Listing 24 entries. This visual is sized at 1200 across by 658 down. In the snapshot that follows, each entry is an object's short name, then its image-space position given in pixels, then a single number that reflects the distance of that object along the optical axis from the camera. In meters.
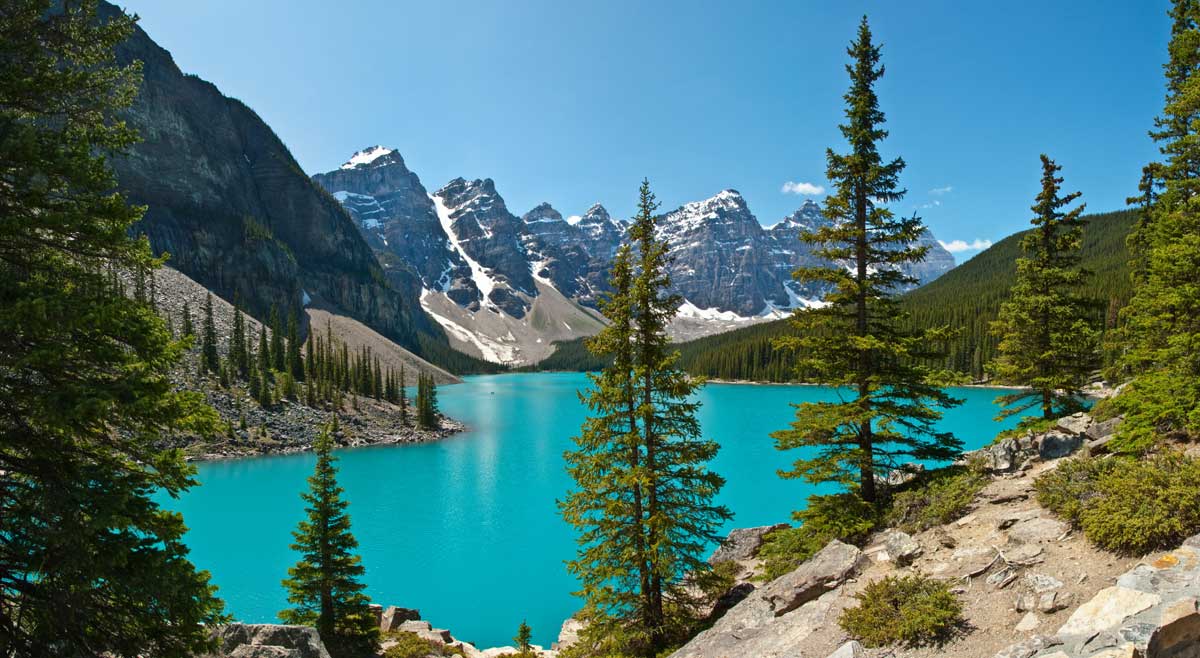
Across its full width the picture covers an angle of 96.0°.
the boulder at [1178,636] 5.54
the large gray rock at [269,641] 9.84
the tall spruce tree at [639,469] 13.49
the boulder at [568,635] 18.59
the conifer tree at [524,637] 16.39
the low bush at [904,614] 7.60
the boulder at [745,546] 22.13
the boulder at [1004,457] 14.09
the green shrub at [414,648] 16.02
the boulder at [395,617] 20.39
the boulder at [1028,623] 7.07
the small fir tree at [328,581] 16.62
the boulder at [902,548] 10.32
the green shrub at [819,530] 12.88
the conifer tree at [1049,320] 19.78
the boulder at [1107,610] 6.23
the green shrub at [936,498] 11.82
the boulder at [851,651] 7.80
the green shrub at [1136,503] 7.50
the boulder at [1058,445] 14.48
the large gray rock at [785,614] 9.56
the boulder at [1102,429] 14.20
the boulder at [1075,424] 15.31
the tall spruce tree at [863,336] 13.60
